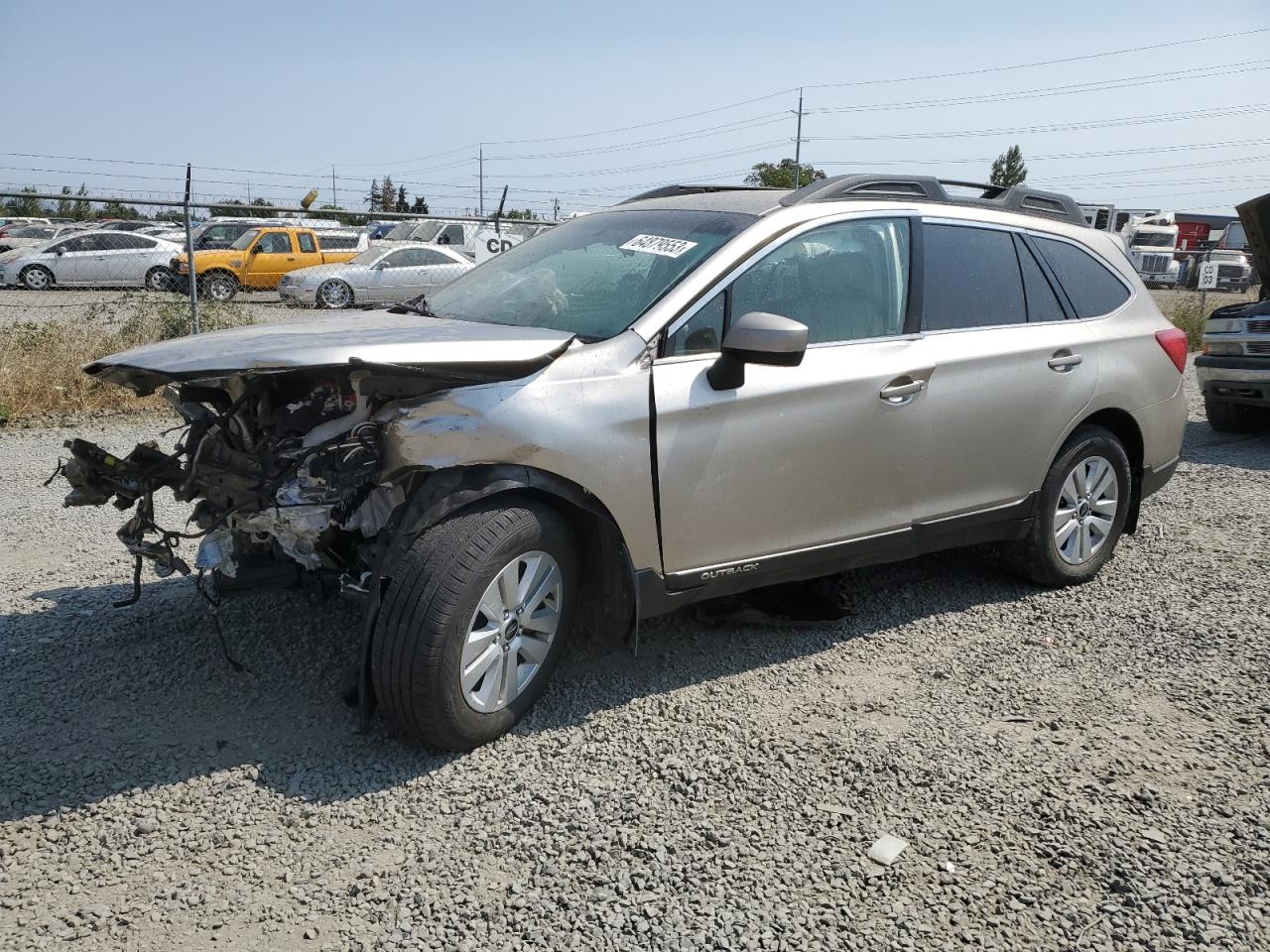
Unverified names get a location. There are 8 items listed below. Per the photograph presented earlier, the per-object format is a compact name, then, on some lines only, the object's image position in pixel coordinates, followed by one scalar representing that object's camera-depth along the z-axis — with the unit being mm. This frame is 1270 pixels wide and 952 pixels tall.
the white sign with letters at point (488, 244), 21458
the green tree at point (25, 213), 42625
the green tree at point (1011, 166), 77500
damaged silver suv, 3436
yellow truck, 23562
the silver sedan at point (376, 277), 20109
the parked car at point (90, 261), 23609
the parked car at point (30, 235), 30828
